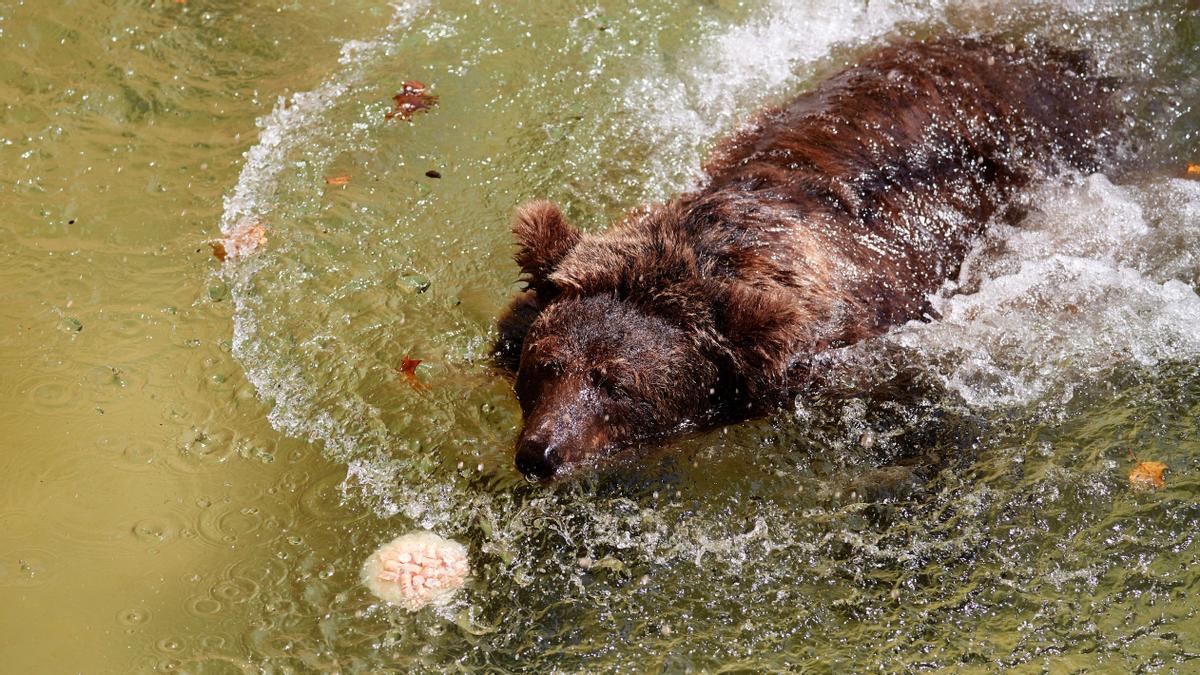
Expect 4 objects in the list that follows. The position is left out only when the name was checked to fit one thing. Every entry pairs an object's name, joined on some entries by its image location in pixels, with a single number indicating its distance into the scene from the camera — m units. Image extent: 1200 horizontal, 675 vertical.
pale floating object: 7.98
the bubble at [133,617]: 7.77
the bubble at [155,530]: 8.34
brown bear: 8.46
